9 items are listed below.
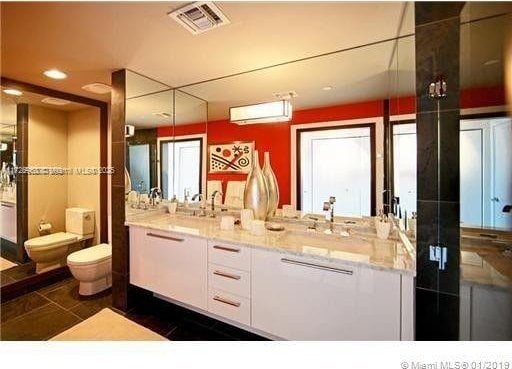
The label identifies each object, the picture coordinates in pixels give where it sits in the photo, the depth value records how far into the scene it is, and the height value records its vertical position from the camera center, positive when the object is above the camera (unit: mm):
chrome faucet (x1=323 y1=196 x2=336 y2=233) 1749 -180
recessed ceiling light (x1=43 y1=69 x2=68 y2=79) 2025 +957
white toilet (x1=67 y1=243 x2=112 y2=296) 2168 -798
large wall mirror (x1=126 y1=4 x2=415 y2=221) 1660 +458
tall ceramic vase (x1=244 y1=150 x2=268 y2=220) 1928 -99
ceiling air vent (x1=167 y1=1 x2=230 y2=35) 1210 +900
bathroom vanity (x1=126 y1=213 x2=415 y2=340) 1141 -566
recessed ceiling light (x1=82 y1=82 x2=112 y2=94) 2350 +975
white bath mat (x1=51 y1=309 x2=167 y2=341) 1681 -1101
